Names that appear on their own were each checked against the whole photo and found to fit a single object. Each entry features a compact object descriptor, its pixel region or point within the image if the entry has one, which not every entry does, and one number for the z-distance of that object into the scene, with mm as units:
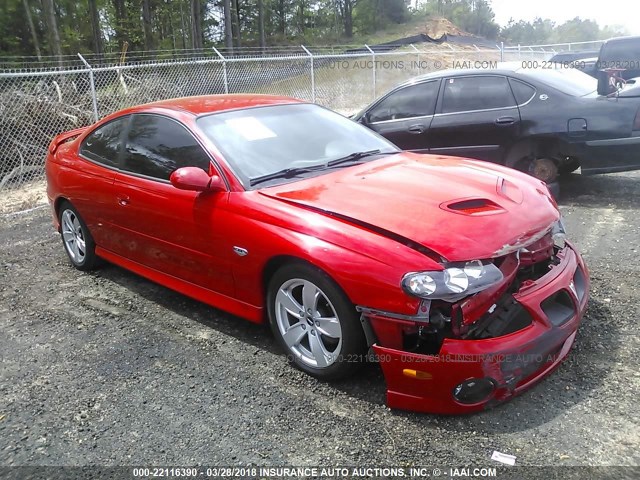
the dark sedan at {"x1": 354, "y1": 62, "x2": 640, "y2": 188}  5844
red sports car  2572
